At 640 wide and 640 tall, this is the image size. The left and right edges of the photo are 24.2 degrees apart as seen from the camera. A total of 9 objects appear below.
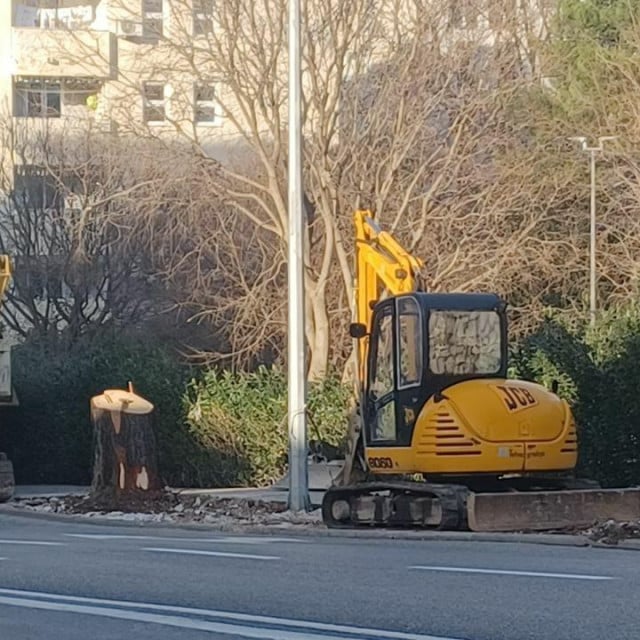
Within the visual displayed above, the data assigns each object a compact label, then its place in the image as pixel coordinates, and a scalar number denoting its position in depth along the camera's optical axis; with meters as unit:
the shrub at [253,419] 28.92
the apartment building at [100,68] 31.34
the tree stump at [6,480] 26.78
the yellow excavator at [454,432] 16.62
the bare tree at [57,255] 42.06
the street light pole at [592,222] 32.31
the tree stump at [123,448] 23.69
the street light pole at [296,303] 20.67
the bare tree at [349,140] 31.02
